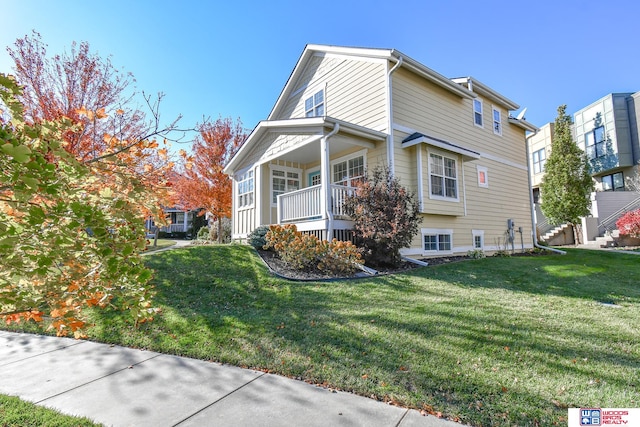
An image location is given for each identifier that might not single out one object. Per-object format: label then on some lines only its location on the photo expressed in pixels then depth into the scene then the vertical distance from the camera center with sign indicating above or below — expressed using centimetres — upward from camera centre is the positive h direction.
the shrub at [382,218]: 782 +53
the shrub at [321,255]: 721 -34
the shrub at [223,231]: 1744 +59
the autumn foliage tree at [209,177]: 1666 +338
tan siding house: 948 +293
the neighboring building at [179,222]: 3771 +262
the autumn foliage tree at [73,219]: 156 +14
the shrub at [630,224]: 1484 +48
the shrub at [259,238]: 898 +10
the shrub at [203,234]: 2070 +56
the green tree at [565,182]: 1798 +308
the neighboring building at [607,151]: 1847 +590
